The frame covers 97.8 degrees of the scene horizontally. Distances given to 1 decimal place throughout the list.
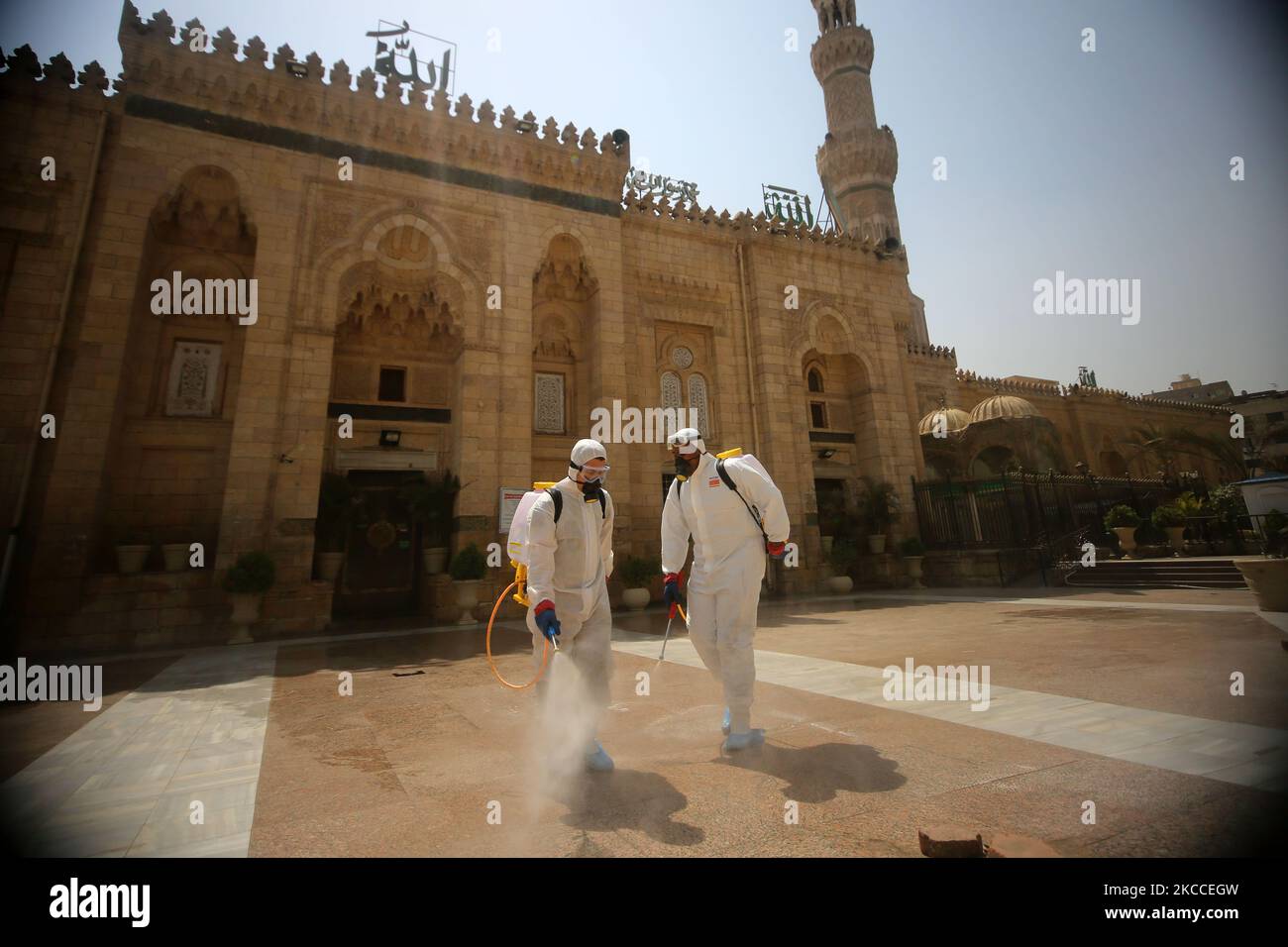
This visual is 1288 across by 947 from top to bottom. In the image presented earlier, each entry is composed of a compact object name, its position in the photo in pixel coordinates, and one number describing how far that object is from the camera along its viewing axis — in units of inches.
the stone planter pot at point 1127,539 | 591.5
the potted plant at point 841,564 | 588.4
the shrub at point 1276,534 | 352.5
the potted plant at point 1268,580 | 252.4
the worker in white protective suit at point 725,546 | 143.0
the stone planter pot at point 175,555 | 386.0
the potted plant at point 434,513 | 469.4
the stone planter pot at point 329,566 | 440.8
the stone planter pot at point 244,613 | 376.5
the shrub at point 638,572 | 505.0
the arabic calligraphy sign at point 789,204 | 1087.6
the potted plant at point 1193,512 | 580.7
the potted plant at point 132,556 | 372.2
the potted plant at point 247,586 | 375.2
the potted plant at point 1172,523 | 583.0
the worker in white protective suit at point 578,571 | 133.0
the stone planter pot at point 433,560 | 468.1
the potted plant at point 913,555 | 609.9
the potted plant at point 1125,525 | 591.8
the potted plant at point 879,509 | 654.5
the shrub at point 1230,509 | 583.2
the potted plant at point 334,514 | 454.9
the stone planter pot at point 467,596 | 443.8
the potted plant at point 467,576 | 442.9
